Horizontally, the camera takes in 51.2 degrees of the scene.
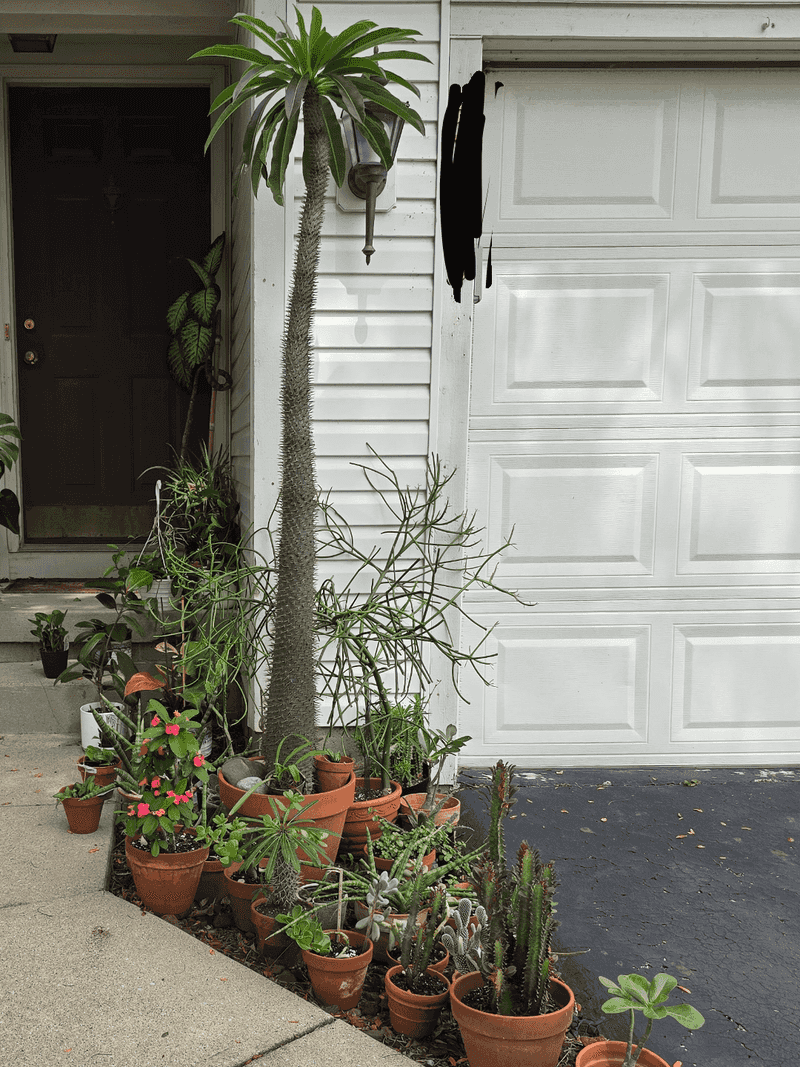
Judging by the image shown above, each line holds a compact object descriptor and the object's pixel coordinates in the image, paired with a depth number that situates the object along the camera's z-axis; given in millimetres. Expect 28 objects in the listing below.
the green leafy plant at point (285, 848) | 1716
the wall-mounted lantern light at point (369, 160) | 2404
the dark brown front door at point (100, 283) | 3963
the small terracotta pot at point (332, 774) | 2092
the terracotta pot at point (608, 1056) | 1393
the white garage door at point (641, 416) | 2854
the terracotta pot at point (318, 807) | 1894
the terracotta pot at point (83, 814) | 2203
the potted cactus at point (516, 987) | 1415
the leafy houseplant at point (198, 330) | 3738
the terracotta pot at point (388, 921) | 1791
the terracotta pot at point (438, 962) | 1653
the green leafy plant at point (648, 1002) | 1269
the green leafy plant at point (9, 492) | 3303
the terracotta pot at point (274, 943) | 1796
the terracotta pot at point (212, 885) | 2049
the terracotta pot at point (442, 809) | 2242
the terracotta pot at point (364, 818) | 2119
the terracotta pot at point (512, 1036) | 1407
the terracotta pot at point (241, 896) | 1888
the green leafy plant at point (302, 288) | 1860
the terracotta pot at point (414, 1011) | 1581
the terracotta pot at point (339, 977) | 1620
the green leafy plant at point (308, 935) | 1643
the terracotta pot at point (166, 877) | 1889
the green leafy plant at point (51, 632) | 3055
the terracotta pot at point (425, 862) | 2052
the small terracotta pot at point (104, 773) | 2316
